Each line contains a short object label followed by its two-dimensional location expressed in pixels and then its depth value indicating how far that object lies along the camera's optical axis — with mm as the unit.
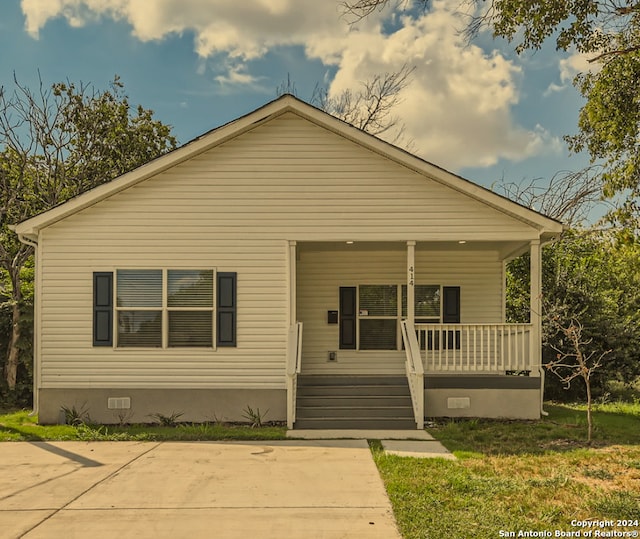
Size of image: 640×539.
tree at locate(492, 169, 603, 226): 24406
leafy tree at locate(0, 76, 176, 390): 16438
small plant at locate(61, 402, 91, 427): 10734
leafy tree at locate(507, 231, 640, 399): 14430
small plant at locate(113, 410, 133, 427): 10836
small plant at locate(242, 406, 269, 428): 10758
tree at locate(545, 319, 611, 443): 14219
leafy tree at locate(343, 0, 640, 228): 8523
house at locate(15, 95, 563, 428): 10883
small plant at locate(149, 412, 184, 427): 10773
